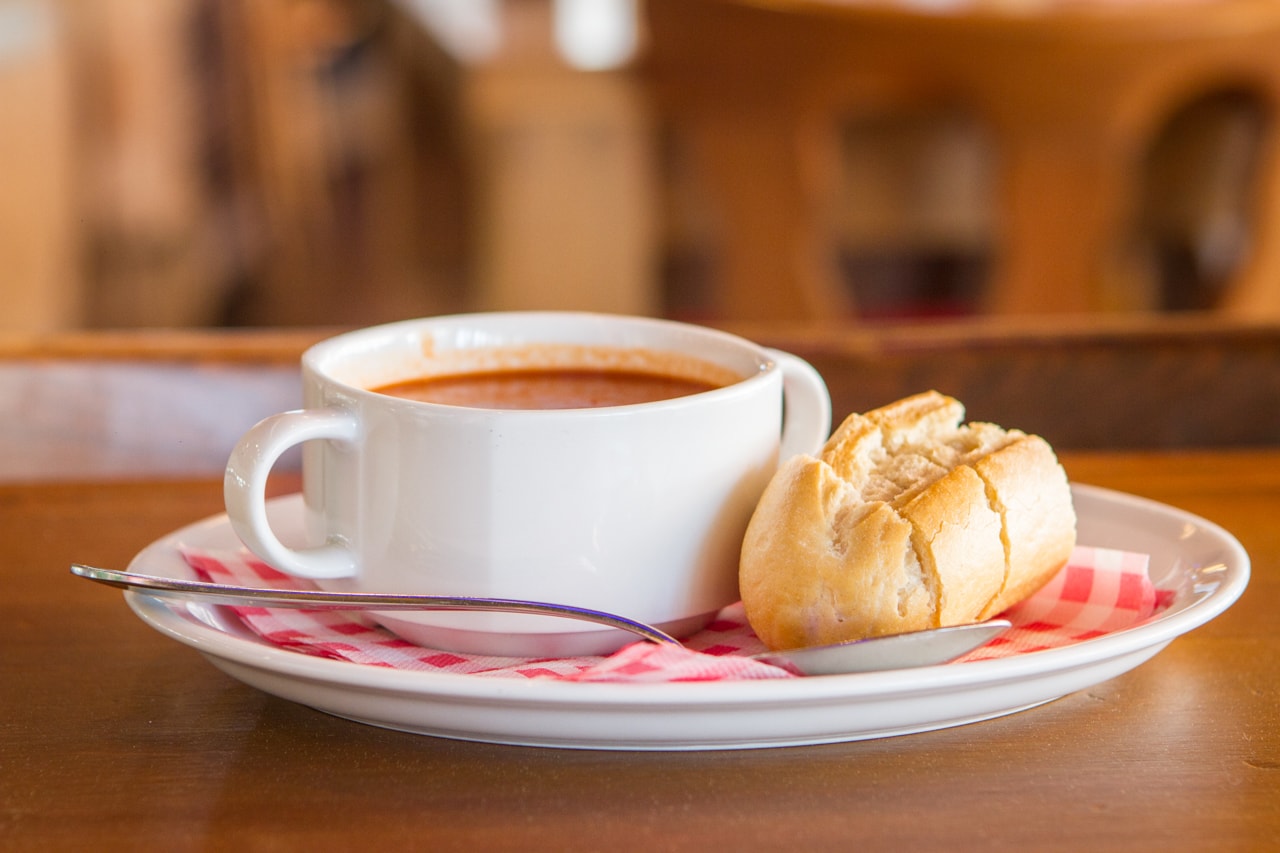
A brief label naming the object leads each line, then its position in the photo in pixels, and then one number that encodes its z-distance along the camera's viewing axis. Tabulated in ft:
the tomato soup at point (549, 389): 2.32
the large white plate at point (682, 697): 2.00
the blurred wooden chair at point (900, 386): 2.89
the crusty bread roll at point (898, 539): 2.10
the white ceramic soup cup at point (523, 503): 2.13
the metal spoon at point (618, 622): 2.05
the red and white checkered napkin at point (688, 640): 2.04
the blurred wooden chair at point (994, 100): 5.87
